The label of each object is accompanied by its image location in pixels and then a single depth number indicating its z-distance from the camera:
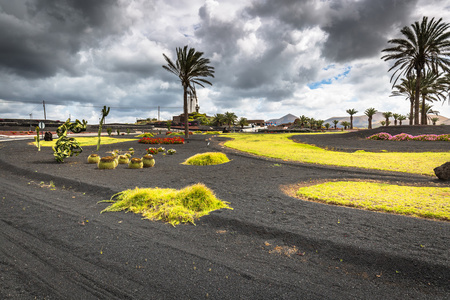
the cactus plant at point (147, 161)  11.85
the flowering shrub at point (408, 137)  23.95
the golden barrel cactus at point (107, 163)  10.98
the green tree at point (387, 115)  72.94
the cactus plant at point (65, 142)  12.48
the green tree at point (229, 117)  78.25
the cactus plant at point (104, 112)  16.52
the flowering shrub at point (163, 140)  25.39
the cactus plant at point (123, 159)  12.63
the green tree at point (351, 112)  80.88
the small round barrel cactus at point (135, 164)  11.42
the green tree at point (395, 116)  72.61
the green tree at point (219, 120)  80.35
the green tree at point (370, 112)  69.22
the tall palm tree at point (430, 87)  39.97
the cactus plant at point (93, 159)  12.52
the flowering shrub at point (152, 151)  17.29
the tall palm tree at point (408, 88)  44.16
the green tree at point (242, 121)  83.34
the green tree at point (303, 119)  83.74
